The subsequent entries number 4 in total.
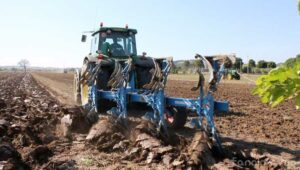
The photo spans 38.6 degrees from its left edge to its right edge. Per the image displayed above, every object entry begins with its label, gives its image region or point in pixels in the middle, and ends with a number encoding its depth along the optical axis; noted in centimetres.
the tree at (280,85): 168
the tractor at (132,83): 612
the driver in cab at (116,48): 1063
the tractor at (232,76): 3762
